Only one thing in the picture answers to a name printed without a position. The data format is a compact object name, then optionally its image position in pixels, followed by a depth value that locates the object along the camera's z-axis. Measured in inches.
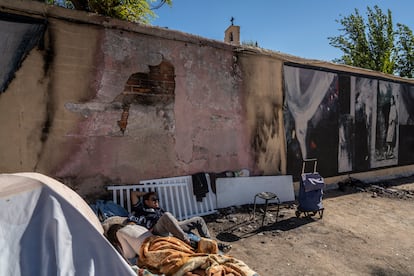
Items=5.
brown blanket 97.3
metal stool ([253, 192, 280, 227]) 189.6
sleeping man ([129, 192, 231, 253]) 117.5
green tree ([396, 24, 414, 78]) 653.9
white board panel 217.2
